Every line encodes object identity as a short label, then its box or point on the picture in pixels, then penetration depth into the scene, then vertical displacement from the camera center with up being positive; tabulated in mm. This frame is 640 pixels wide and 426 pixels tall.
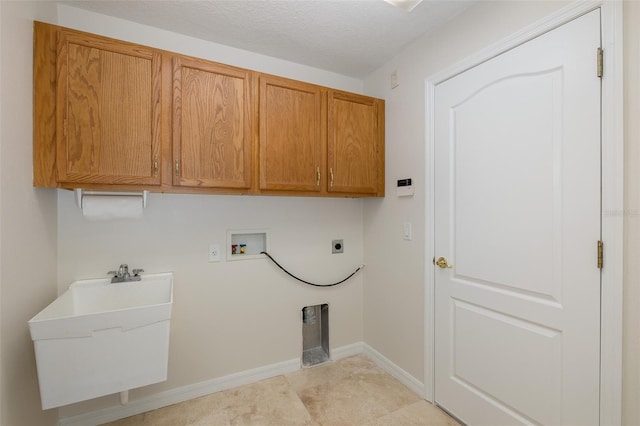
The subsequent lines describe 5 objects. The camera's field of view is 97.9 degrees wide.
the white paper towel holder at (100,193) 1542 +106
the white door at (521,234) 1193 -123
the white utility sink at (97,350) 1154 -614
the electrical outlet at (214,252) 2039 -304
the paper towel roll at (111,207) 1544 +27
